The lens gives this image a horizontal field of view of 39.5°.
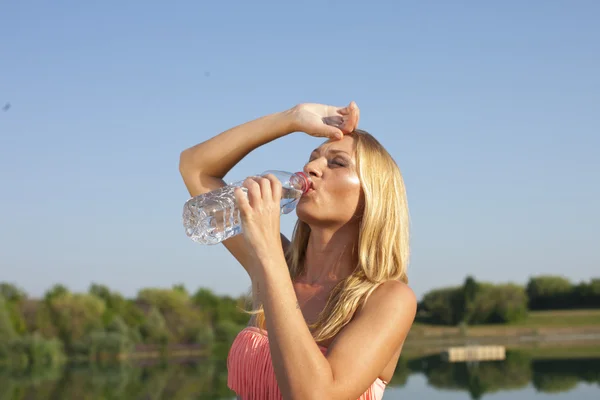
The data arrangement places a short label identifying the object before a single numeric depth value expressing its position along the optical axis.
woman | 2.51
